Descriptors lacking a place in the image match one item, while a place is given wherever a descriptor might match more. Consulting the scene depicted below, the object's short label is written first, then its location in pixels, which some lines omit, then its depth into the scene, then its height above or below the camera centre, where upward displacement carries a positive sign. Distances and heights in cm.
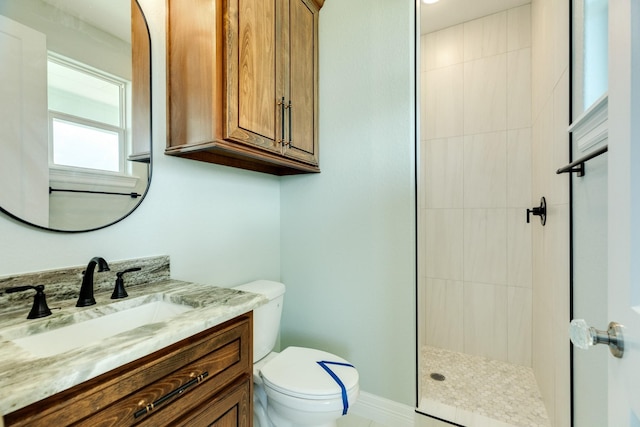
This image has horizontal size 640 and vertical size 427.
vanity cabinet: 56 -43
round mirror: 90 +36
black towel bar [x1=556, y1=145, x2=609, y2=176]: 79 +17
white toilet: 115 -71
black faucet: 92 -23
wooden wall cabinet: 115 +57
